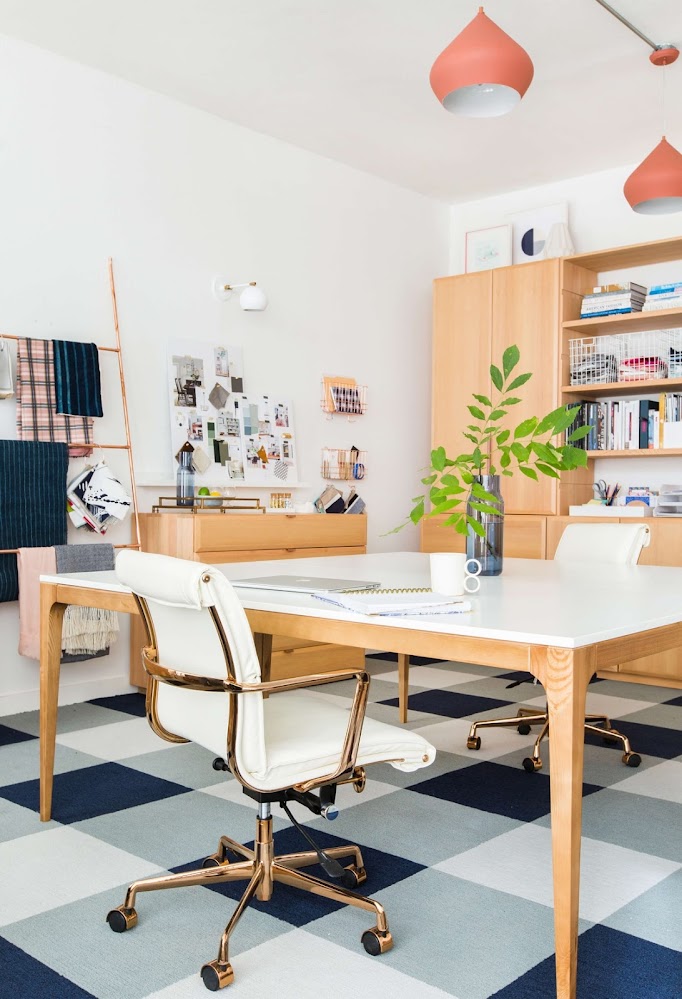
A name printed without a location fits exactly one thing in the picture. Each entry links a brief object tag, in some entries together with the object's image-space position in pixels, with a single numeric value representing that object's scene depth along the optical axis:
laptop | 2.31
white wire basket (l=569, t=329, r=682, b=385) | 5.15
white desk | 1.62
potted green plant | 2.61
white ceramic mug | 2.30
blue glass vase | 2.92
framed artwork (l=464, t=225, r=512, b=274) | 6.00
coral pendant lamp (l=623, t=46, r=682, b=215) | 3.83
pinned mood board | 4.75
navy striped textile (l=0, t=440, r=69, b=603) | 3.95
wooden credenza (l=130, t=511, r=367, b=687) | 4.37
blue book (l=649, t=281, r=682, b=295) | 5.10
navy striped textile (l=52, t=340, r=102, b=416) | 4.12
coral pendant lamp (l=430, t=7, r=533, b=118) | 2.54
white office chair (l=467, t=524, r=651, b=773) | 3.34
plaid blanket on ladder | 4.04
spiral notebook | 1.90
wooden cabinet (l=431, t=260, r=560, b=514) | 5.42
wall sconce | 4.92
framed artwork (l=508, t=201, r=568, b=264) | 5.82
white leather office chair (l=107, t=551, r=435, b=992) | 1.79
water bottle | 4.65
